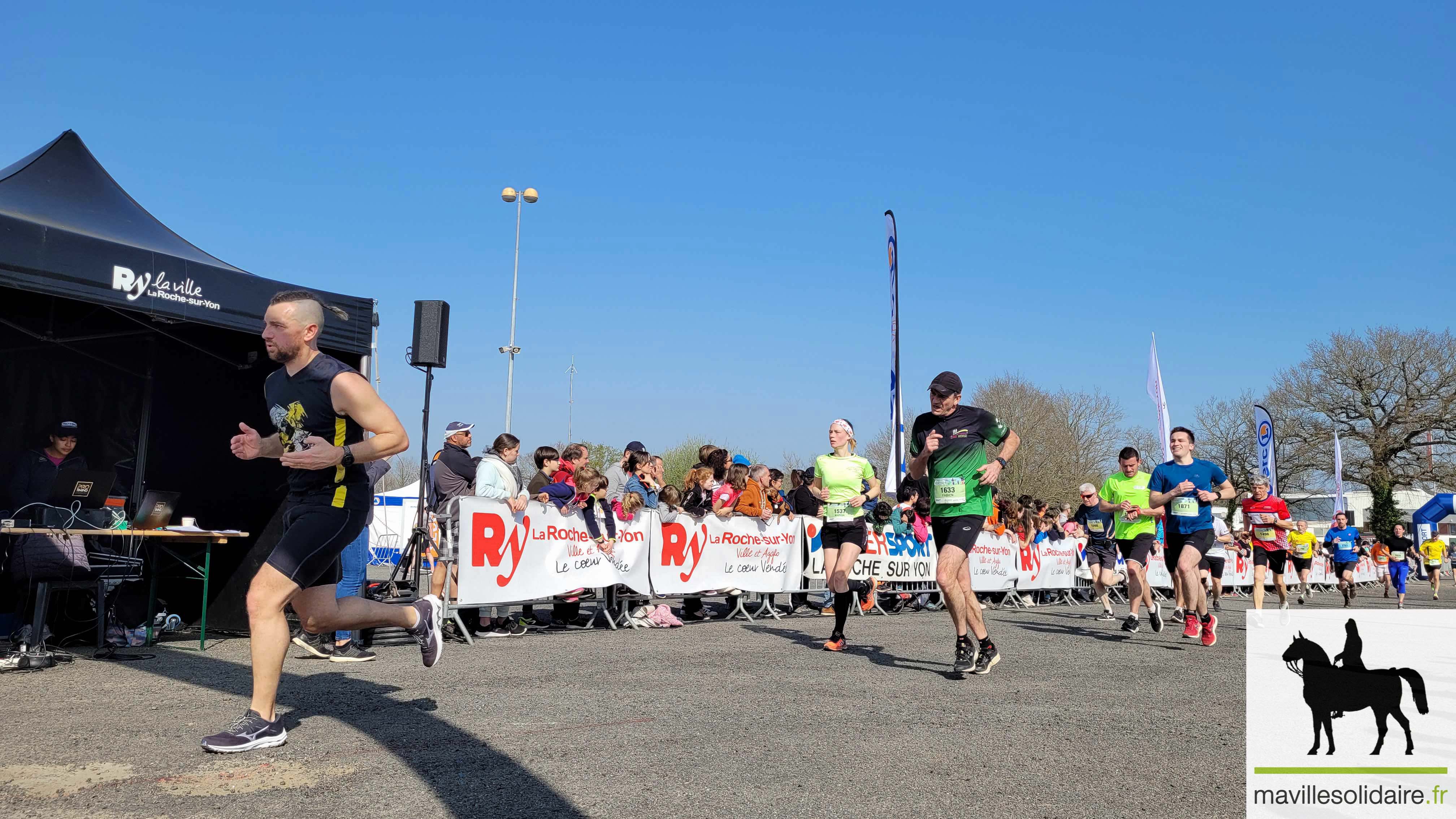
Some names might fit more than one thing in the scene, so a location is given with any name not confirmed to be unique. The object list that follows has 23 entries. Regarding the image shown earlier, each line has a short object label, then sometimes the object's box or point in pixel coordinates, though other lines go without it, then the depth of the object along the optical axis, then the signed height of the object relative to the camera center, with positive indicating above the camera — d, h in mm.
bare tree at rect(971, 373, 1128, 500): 44656 +3791
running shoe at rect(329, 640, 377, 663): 7852 -1278
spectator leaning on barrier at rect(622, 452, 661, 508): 12266 +418
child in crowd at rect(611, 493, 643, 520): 11188 +35
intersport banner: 13586 -581
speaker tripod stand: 10234 -541
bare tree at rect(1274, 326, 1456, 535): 47000 +6329
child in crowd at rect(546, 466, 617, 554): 10609 +97
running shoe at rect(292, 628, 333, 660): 8109 -1257
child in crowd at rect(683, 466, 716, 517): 12203 +261
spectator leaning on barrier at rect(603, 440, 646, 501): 12383 +514
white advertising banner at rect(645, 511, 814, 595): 11688 -524
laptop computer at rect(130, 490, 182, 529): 8344 -191
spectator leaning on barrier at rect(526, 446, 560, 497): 10812 +484
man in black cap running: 7254 +309
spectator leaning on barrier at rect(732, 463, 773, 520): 12680 +192
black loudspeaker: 10516 +1762
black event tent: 7910 +1480
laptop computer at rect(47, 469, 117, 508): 8352 -12
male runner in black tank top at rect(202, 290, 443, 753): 4375 +149
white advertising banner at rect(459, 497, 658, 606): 9586 -513
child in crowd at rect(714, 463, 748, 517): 12375 +294
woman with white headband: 9086 +121
